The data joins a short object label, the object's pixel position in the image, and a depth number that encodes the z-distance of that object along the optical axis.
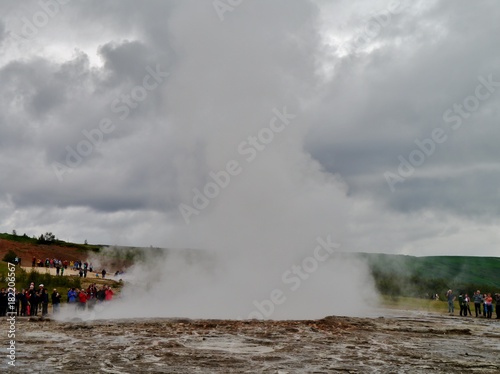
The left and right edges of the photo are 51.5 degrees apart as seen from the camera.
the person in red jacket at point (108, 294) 23.94
